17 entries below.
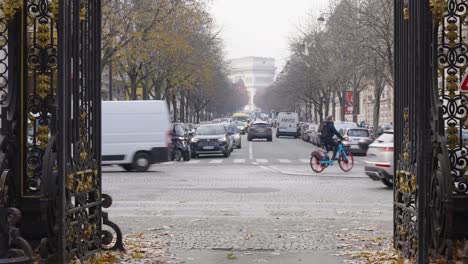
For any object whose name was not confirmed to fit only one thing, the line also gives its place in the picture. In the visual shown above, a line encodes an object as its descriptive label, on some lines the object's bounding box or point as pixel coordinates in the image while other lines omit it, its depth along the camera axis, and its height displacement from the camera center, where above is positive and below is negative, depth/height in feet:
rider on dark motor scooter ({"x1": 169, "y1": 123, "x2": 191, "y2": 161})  120.47 -3.12
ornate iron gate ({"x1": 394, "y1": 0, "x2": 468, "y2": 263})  25.09 -0.31
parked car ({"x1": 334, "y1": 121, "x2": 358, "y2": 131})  162.94 -0.04
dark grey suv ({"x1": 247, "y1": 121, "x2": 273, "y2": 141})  224.53 -1.58
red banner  221.05 +6.23
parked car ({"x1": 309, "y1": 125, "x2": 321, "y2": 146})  184.57 -2.50
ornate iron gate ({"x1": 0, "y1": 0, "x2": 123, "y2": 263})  24.97 +0.02
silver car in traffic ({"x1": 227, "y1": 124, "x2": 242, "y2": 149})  176.55 -2.26
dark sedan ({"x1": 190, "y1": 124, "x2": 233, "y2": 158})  131.64 -2.49
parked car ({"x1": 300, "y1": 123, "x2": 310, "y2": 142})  229.08 -1.72
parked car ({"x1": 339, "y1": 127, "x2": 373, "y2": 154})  146.47 -2.21
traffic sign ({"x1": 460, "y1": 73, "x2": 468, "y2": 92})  28.00 +1.41
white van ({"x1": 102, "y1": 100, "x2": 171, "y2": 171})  88.99 -0.43
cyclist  92.99 -1.05
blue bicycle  89.35 -3.93
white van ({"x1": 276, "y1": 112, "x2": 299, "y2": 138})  269.85 +0.69
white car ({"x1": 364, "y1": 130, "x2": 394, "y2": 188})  65.72 -2.87
